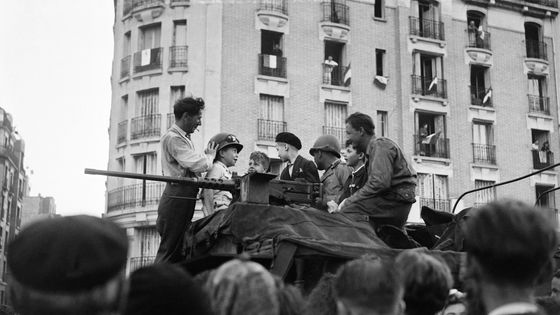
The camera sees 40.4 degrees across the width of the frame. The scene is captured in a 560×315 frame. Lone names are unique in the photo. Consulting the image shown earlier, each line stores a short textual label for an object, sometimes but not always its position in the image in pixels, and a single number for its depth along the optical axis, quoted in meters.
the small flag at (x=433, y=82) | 36.16
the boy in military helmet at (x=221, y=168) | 9.41
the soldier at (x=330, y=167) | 9.71
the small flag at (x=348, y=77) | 34.84
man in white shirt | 8.41
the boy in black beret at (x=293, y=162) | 10.07
